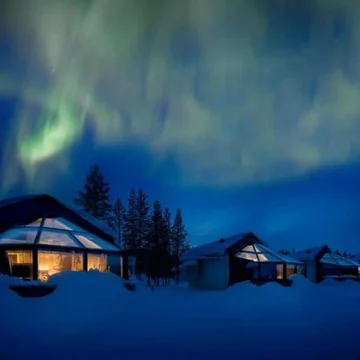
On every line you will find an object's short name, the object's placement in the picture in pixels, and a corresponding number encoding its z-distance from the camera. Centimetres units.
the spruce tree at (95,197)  5800
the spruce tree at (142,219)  6362
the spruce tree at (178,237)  7438
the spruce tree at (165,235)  5899
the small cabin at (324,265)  4644
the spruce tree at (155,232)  5791
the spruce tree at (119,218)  6539
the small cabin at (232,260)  3344
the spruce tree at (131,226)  6331
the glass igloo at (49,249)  2209
